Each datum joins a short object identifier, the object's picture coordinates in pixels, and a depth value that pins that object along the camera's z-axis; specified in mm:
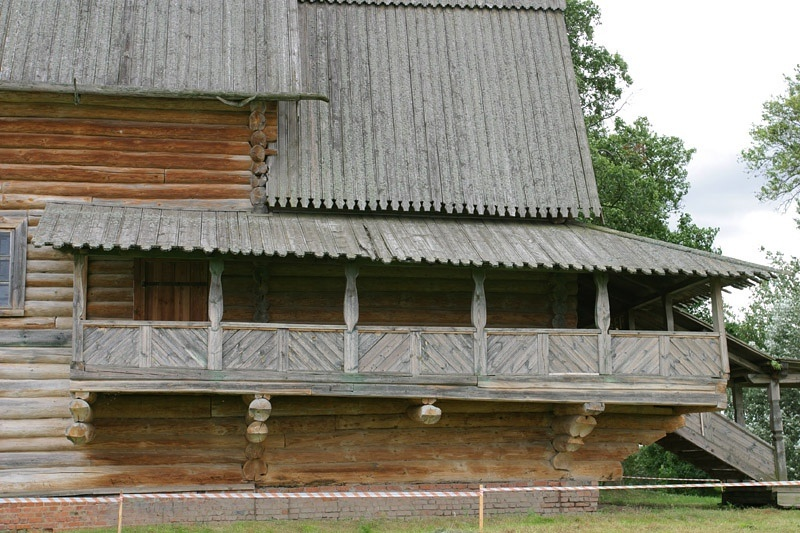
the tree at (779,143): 32344
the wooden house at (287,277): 15242
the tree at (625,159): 26741
